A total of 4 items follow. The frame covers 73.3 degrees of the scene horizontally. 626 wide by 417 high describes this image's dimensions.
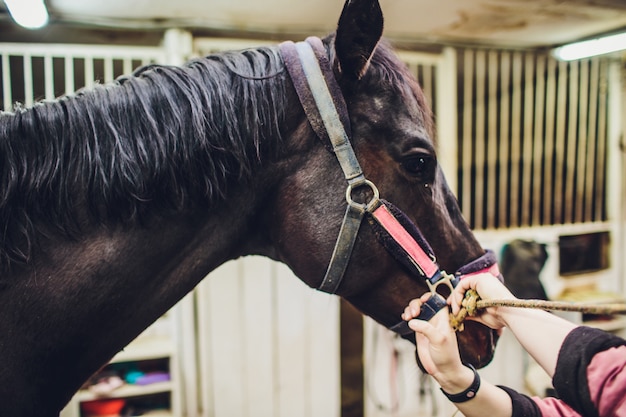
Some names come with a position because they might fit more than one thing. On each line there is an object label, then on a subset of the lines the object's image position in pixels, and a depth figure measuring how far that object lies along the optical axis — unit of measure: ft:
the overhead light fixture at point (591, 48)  8.26
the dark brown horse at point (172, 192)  2.32
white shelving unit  6.98
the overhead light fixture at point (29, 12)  5.61
